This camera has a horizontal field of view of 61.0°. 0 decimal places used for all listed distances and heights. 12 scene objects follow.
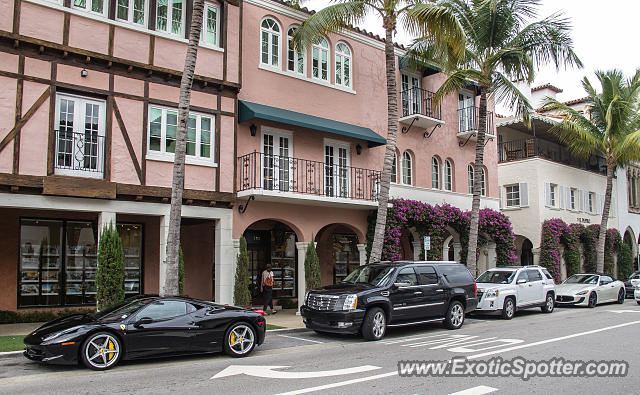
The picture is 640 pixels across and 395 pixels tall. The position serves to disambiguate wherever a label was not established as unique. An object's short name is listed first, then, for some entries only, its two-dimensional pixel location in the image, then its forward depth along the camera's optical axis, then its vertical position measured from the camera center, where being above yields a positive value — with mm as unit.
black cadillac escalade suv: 12555 -1293
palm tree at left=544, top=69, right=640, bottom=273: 27688 +6363
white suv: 17094 -1450
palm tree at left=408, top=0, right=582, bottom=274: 19109 +7088
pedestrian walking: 18016 -1295
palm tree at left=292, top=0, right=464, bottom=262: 16172 +6706
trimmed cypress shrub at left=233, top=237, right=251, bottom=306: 16188 -1118
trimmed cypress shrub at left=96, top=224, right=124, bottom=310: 13672 -558
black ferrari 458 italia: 9039 -1510
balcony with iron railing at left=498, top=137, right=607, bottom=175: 30578 +5515
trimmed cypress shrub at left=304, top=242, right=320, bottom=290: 17844 -760
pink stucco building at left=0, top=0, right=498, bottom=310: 13469 +3185
